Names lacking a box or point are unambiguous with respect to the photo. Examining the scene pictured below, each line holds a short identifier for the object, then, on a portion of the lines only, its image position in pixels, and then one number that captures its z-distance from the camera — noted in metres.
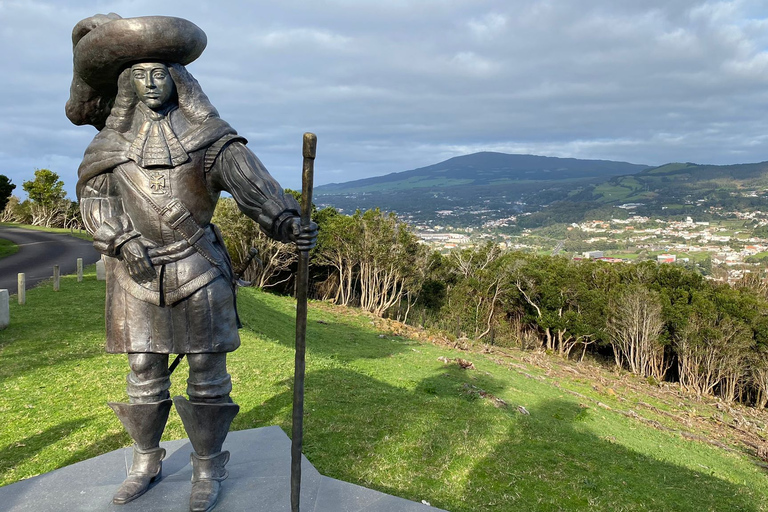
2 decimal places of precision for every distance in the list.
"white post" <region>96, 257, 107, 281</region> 16.58
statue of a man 3.18
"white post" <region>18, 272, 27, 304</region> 12.62
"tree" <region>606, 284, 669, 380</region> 21.66
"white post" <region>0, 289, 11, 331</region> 9.87
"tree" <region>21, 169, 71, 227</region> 36.72
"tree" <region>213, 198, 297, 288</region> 23.05
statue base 3.28
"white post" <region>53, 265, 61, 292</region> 14.78
